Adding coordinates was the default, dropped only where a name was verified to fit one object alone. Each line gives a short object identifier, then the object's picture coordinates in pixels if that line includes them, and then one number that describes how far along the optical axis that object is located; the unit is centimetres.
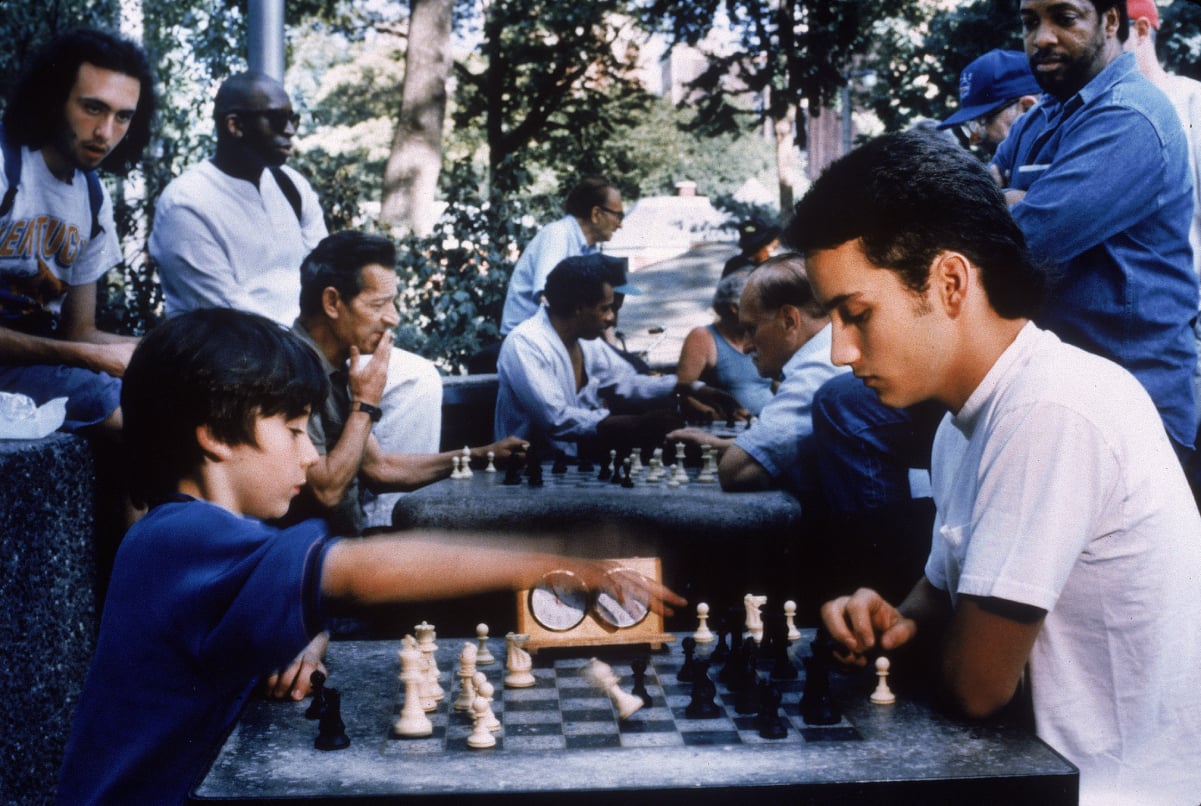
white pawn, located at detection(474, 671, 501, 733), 199
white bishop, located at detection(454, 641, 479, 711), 214
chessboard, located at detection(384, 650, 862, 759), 195
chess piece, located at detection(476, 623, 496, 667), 247
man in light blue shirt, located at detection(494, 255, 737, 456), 602
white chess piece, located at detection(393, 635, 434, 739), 198
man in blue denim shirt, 341
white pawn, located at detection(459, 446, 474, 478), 486
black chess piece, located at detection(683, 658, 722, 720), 209
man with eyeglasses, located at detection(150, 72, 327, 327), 493
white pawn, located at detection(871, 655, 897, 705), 211
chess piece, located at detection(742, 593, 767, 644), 298
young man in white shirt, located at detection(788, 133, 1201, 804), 192
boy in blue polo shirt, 176
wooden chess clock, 250
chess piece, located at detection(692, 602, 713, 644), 275
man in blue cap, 534
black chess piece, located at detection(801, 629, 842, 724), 203
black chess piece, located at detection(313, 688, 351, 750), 189
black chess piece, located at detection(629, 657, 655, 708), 218
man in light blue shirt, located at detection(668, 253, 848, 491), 444
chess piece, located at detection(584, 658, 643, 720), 209
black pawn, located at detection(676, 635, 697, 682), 233
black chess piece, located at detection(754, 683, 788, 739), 196
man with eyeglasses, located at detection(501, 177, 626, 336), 813
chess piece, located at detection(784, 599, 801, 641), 267
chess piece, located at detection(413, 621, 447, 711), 216
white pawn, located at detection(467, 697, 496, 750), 193
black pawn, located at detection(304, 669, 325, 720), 203
